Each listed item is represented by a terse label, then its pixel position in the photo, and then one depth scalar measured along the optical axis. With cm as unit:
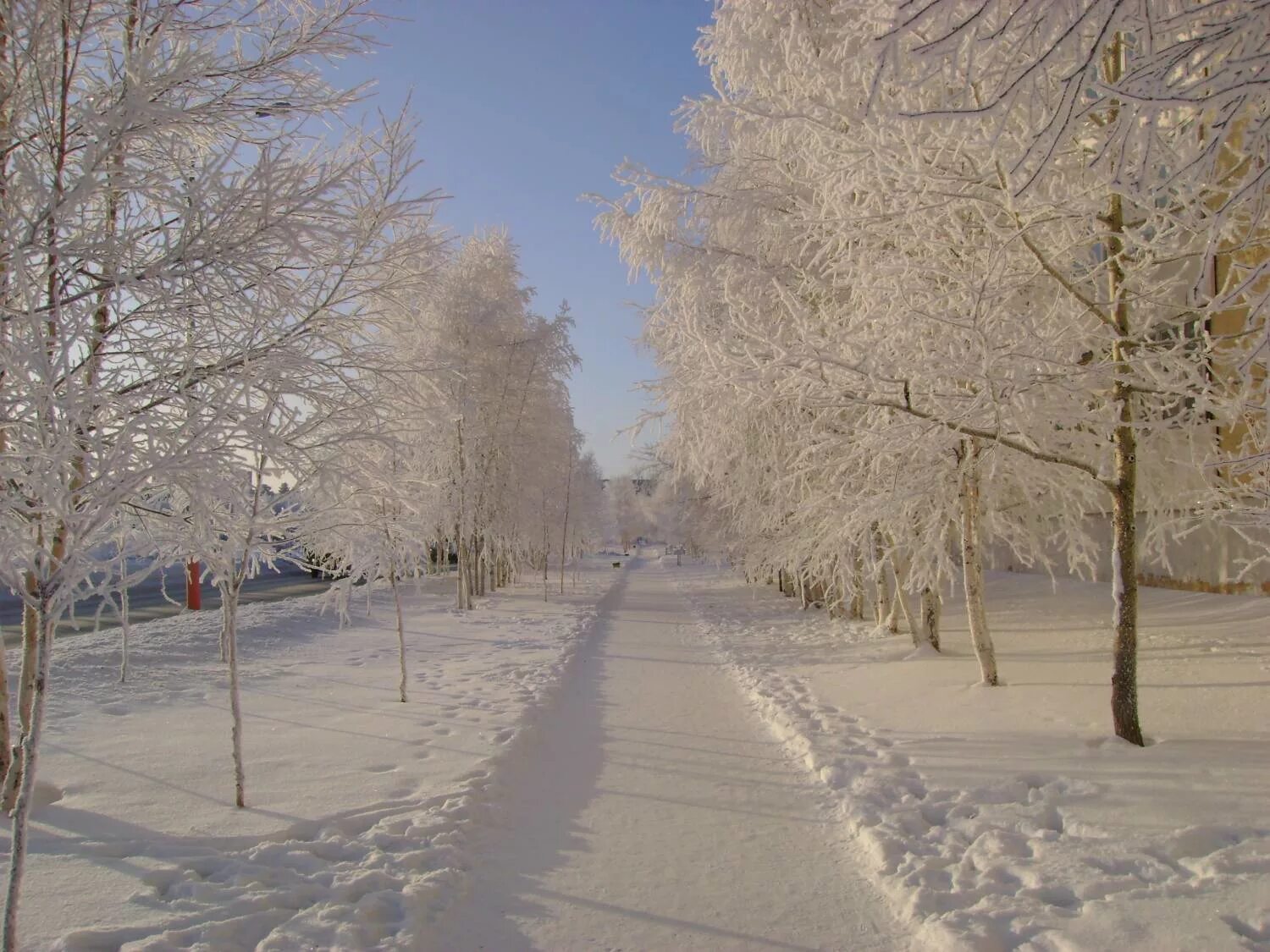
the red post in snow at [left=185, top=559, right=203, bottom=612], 1635
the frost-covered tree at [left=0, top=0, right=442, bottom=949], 288
